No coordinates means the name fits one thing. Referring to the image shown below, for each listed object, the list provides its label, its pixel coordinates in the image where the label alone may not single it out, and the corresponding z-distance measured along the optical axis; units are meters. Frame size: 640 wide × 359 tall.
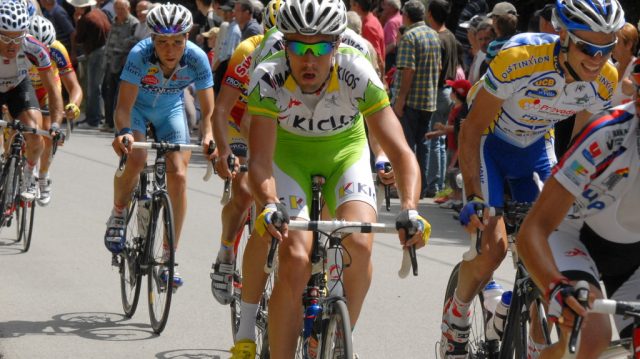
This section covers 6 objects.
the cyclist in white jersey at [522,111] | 10.07
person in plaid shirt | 26.73
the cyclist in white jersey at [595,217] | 8.12
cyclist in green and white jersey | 10.51
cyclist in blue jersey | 16.09
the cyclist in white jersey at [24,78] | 19.44
